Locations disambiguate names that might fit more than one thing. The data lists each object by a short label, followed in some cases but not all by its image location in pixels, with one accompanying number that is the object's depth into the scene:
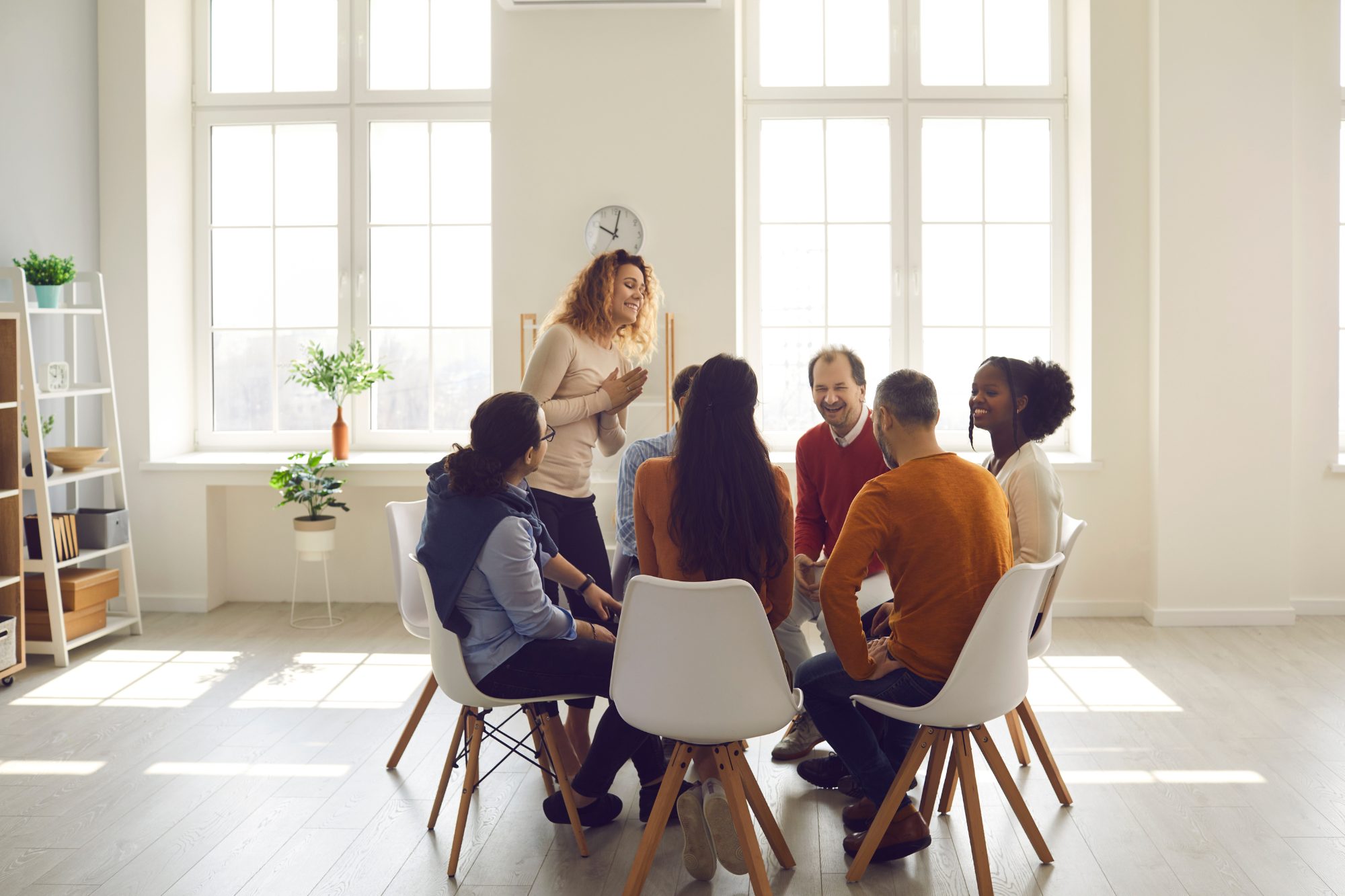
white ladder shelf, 4.05
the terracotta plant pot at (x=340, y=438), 5.03
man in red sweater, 3.01
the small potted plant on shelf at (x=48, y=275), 4.27
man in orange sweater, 2.18
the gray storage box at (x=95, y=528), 4.48
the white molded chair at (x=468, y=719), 2.40
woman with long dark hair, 2.29
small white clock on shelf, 4.29
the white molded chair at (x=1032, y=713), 2.77
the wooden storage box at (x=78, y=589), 4.22
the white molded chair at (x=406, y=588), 3.07
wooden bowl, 4.32
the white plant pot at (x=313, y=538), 4.76
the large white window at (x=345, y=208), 5.32
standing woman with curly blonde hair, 3.03
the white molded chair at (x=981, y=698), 2.16
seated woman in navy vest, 2.32
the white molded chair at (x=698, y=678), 2.04
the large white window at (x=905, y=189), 5.21
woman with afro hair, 2.65
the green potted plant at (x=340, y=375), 4.98
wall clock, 4.82
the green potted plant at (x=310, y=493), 4.69
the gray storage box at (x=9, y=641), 3.82
